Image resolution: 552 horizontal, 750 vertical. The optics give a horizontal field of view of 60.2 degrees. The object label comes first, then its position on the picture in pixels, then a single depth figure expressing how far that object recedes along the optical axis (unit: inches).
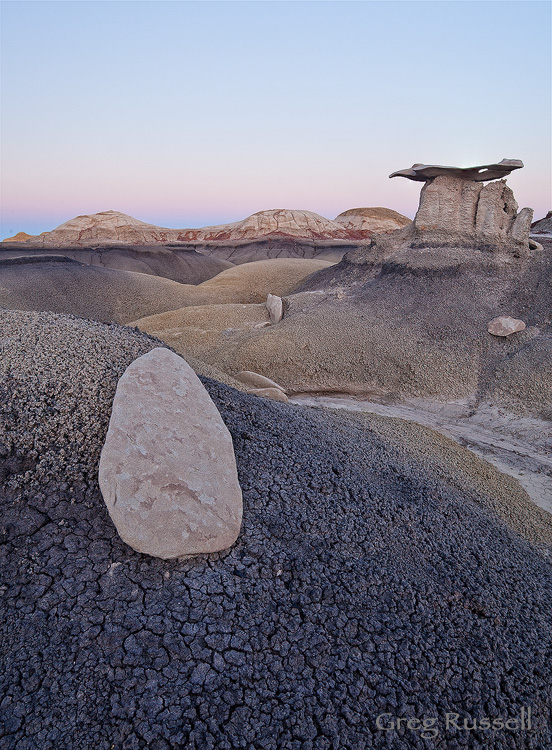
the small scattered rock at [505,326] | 438.9
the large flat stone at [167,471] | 118.6
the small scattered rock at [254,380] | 378.6
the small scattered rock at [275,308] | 594.2
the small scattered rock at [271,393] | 314.5
